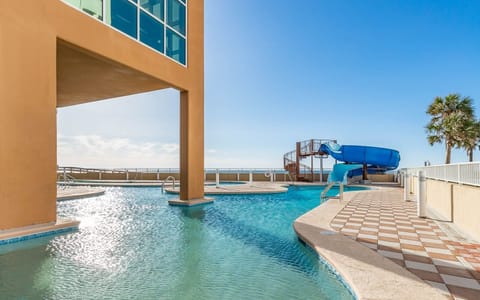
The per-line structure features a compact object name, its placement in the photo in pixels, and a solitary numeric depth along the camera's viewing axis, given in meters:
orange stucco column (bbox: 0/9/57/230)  4.82
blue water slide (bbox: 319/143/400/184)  19.92
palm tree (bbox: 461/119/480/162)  18.34
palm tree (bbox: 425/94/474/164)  18.53
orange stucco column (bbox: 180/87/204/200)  9.36
